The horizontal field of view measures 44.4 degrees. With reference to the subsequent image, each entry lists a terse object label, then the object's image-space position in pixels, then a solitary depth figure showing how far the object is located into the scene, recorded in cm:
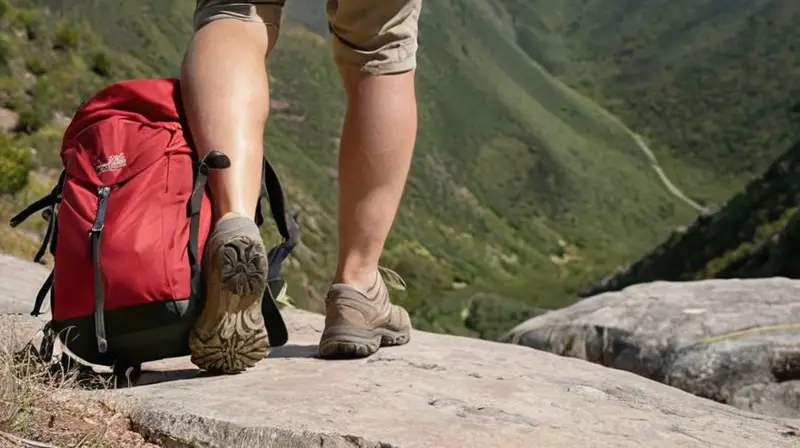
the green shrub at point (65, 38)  2625
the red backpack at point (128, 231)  242
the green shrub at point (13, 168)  1403
